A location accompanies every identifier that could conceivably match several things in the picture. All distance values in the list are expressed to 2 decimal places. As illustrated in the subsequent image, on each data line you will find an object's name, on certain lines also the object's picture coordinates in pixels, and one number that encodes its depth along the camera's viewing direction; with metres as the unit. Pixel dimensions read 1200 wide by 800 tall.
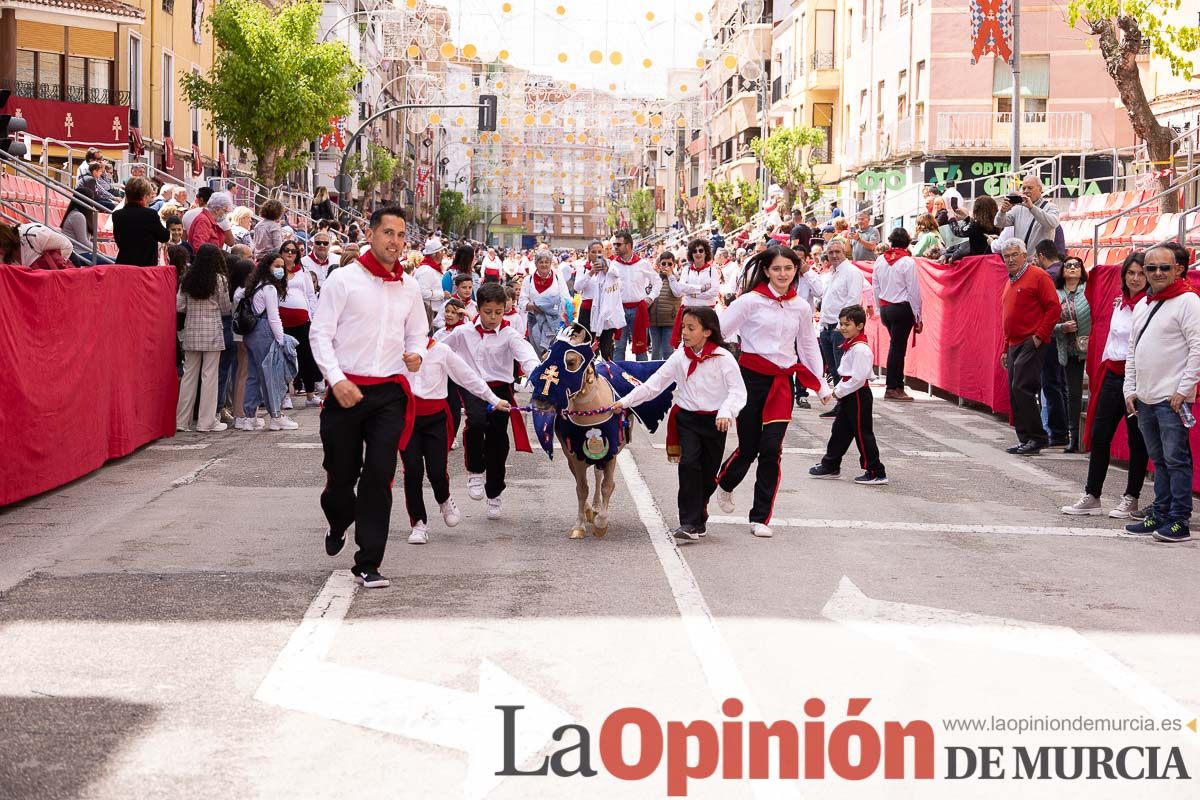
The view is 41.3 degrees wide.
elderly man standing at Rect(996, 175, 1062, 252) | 16.81
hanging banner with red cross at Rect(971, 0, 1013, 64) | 40.44
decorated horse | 9.45
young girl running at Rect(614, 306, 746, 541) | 9.53
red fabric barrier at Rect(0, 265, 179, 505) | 10.88
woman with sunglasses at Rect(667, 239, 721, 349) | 19.41
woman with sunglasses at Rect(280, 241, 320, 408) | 17.12
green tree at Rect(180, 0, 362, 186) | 42.69
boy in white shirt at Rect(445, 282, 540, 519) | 10.52
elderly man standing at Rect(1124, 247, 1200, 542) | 10.12
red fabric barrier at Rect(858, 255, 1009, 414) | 17.44
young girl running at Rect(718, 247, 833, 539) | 10.09
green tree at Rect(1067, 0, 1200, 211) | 25.19
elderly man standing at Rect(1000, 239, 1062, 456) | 14.37
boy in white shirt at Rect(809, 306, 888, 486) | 12.41
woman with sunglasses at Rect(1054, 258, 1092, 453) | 14.28
